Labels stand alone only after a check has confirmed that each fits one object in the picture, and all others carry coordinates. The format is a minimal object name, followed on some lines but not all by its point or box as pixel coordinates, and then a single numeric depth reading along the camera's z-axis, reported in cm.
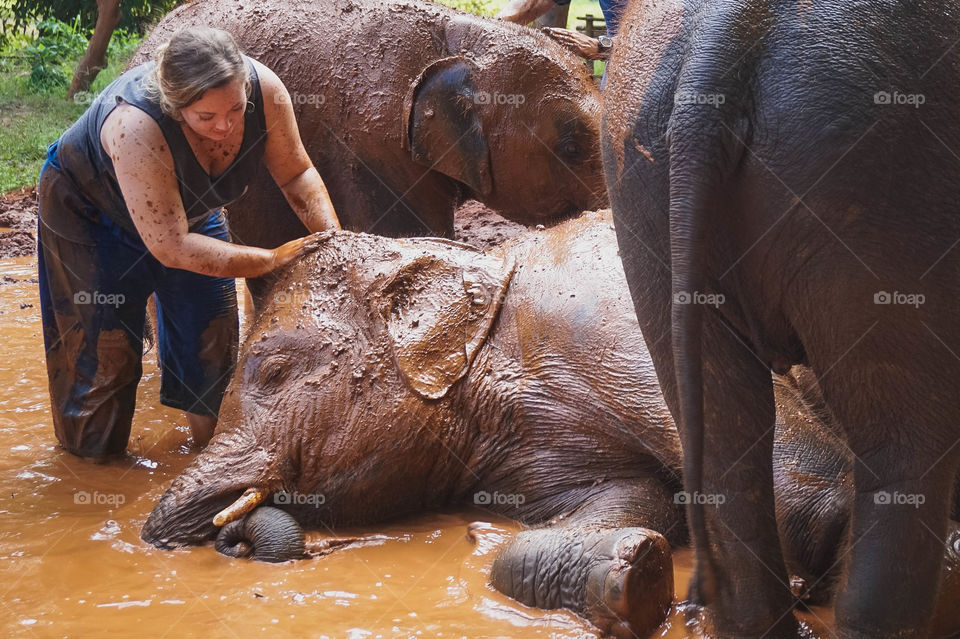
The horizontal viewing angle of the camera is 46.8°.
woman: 394
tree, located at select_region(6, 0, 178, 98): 1402
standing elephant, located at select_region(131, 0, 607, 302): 594
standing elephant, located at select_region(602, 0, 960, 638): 208
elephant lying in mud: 364
